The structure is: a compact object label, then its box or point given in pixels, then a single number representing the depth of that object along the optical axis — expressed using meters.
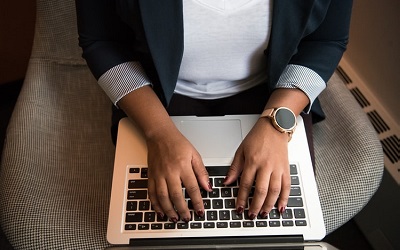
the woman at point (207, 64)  0.67
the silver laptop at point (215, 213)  0.65
